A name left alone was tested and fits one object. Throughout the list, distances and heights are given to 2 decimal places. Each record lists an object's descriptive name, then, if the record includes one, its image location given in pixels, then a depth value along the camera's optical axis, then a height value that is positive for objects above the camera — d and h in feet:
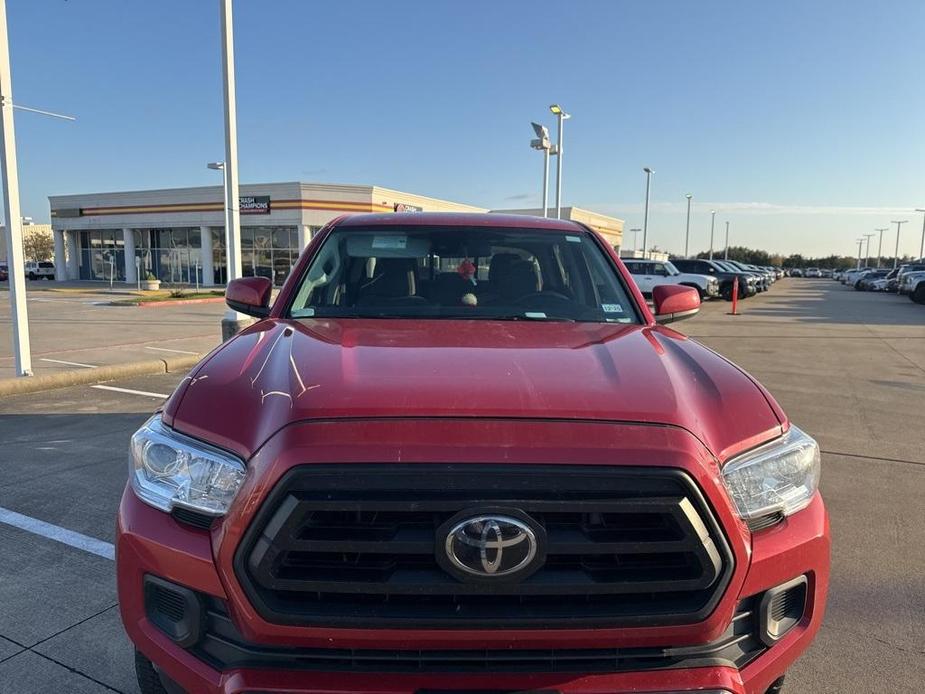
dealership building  123.65 +5.80
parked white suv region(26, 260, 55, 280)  167.12 -4.51
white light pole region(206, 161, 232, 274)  112.55 +14.81
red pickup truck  5.42 -2.29
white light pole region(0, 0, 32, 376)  27.94 +1.36
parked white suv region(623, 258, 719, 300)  90.22 -1.56
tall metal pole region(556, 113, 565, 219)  76.53 +11.09
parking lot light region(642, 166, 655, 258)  135.23 +7.90
